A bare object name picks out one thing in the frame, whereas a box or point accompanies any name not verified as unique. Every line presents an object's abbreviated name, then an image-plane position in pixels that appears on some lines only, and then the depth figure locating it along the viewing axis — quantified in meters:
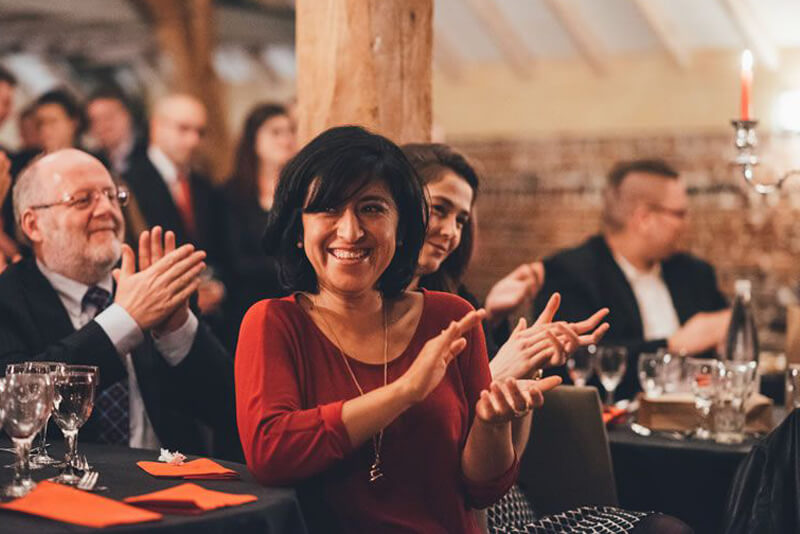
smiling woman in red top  2.13
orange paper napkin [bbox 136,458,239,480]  2.27
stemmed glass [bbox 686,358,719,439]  3.21
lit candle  2.88
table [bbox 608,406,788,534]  3.11
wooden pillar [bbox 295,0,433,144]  3.37
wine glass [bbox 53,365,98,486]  2.30
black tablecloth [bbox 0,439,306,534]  1.88
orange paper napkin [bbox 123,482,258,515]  1.98
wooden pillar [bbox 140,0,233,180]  9.05
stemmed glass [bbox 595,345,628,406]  3.56
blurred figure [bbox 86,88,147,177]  6.92
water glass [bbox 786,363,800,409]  3.12
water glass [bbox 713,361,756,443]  3.19
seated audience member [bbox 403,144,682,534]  2.46
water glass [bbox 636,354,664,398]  3.56
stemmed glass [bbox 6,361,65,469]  2.39
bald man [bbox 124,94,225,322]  5.90
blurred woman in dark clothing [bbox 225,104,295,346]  5.24
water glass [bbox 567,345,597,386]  3.58
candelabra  2.99
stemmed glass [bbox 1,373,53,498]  2.14
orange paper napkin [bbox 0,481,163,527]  1.87
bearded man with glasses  2.86
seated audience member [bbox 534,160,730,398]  4.48
